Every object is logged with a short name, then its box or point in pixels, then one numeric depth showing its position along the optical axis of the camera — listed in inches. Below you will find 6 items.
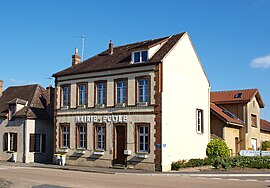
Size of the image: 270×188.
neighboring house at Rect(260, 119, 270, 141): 1797.5
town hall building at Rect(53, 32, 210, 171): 1093.1
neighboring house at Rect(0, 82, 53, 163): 1380.4
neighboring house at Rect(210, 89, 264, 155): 1452.3
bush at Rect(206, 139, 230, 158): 1268.6
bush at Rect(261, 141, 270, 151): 1633.9
